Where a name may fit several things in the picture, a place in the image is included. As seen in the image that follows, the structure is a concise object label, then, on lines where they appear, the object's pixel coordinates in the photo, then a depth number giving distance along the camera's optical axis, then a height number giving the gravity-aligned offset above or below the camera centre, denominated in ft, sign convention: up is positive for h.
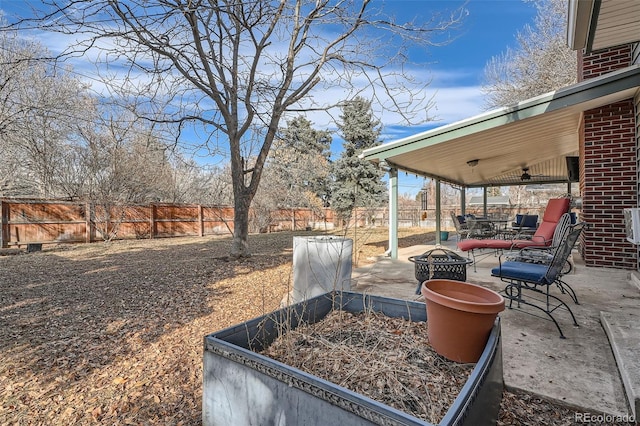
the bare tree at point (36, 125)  34.71 +10.47
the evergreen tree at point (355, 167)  75.15 +10.02
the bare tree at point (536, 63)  38.91 +19.51
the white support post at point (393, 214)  22.03 -0.45
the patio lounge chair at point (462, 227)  25.15 -1.72
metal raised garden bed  3.77 -2.56
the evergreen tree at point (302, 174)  61.81 +7.61
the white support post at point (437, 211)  29.64 -0.41
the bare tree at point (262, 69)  17.85 +8.97
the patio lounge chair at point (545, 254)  12.05 -2.17
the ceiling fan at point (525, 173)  31.90 +3.17
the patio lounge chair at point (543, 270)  9.42 -2.05
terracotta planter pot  5.48 -2.14
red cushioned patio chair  15.67 -1.67
